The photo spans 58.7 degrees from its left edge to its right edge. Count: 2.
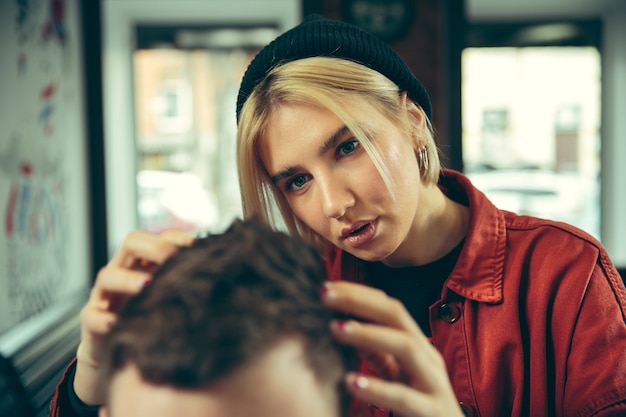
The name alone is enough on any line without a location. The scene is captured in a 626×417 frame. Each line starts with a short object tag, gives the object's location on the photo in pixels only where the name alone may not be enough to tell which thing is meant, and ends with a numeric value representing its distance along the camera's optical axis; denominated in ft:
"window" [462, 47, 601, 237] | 14.89
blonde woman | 3.69
